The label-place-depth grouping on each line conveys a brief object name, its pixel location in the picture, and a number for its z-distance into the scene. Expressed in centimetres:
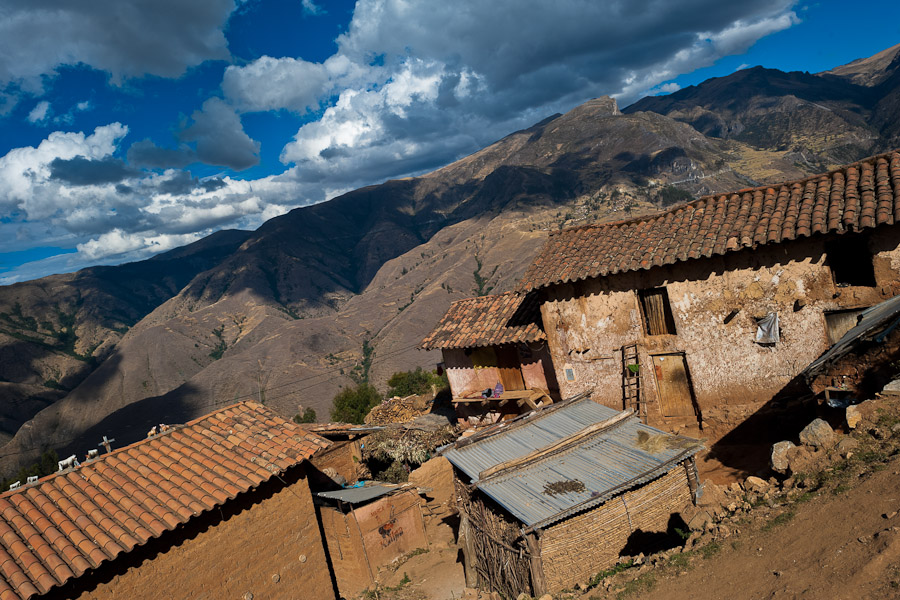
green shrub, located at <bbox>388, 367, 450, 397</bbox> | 3893
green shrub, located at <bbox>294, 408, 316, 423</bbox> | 4875
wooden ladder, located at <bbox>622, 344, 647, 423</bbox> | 1460
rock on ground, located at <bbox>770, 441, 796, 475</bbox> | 876
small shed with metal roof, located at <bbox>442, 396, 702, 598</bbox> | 873
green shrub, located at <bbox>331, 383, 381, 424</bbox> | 3653
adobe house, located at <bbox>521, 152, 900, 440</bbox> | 1180
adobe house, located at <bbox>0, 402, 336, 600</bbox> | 801
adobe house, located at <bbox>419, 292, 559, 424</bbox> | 1823
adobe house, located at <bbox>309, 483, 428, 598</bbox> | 1268
